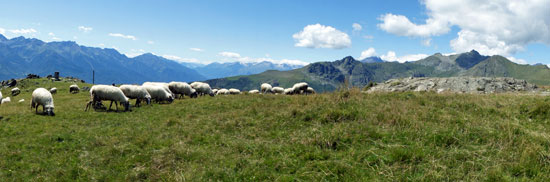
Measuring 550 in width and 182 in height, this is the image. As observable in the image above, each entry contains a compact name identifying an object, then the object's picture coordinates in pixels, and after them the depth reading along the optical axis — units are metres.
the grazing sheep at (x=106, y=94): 23.38
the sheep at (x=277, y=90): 52.41
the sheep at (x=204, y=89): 41.25
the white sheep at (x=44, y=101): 20.05
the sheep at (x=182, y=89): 36.66
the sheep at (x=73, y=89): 54.75
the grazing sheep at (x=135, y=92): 26.69
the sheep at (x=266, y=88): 52.36
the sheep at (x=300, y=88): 45.12
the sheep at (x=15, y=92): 59.50
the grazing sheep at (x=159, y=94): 29.00
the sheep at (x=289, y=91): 46.19
